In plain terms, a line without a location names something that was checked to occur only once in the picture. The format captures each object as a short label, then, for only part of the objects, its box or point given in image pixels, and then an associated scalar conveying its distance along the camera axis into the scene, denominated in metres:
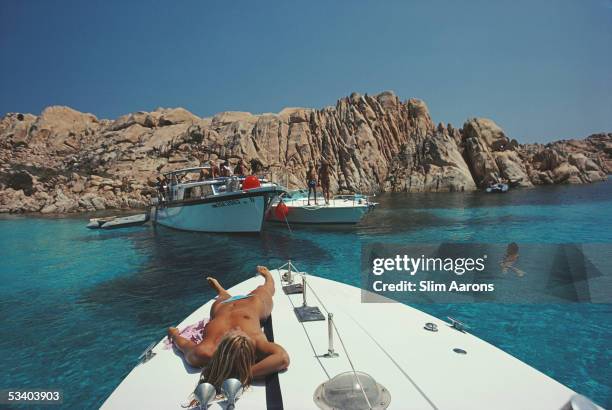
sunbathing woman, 2.86
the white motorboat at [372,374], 2.67
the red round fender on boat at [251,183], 18.83
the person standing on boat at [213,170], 20.60
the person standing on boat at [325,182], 20.48
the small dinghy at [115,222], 23.02
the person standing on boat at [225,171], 20.06
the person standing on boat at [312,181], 21.66
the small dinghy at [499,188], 46.31
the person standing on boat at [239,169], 21.05
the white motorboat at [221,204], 17.45
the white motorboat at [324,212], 19.62
